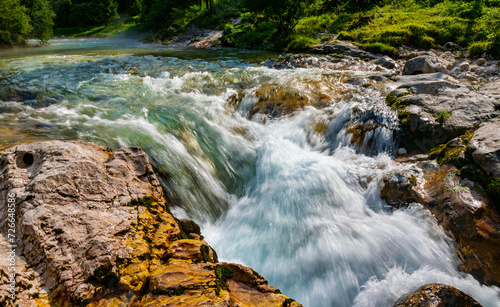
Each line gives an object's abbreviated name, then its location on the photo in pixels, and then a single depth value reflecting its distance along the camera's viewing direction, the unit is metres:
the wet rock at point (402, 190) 4.61
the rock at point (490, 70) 9.39
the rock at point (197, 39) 24.07
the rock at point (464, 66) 10.01
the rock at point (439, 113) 5.56
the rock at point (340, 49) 13.59
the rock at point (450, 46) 12.97
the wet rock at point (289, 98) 8.06
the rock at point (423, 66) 9.35
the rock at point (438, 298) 2.82
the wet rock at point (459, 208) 3.57
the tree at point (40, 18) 30.64
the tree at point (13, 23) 24.19
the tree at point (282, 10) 17.80
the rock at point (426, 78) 7.75
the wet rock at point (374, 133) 6.04
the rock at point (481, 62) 10.33
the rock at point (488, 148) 3.98
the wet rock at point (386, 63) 11.85
